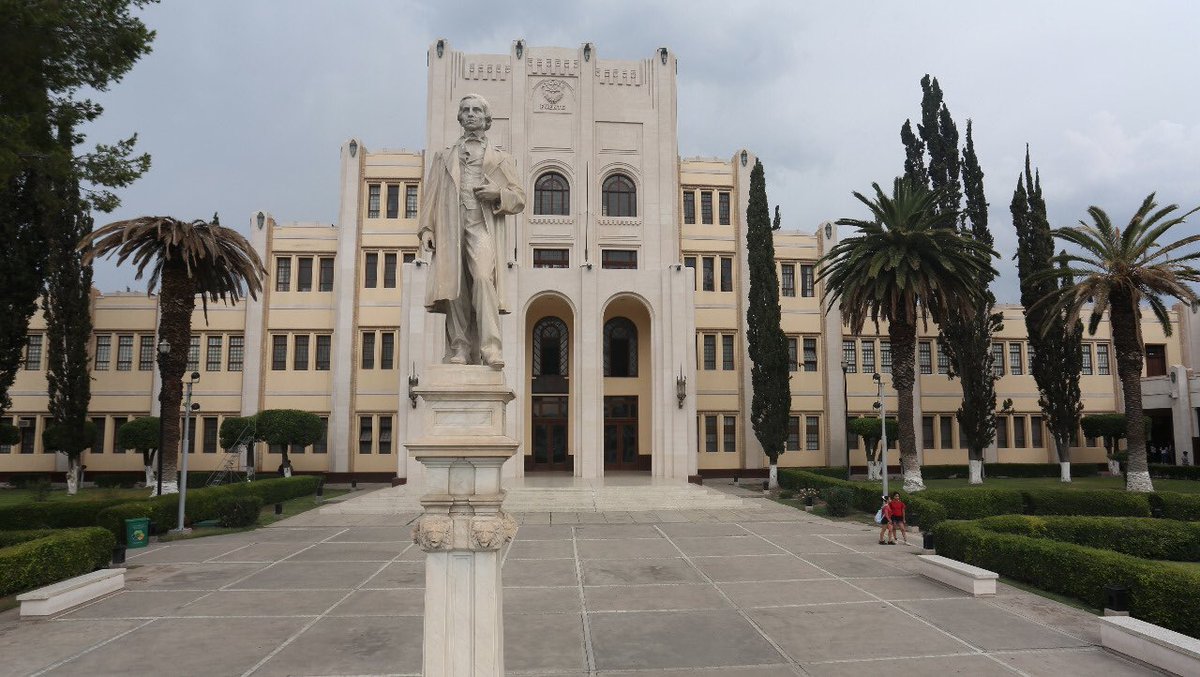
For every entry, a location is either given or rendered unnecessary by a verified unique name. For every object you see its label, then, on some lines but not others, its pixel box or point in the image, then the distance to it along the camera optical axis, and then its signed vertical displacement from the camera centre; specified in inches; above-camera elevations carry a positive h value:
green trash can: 702.8 -125.0
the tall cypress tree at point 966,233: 1338.6 +352.1
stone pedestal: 211.9 -41.4
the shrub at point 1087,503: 853.2 -119.8
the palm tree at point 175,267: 919.0 +208.5
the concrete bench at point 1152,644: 314.0 -114.7
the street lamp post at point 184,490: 788.6 -90.6
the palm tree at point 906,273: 1070.4 +219.5
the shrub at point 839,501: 930.1 -124.6
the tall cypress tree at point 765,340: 1328.7 +139.0
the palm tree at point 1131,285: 1027.3 +191.5
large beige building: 1411.2 +201.1
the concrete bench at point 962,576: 478.9 -120.7
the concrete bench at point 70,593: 430.9 -121.0
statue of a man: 239.8 +65.1
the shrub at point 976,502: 867.4 -119.1
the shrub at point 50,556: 474.9 -109.2
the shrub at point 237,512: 837.8 -123.7
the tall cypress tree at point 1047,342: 1341.0 +133.5
